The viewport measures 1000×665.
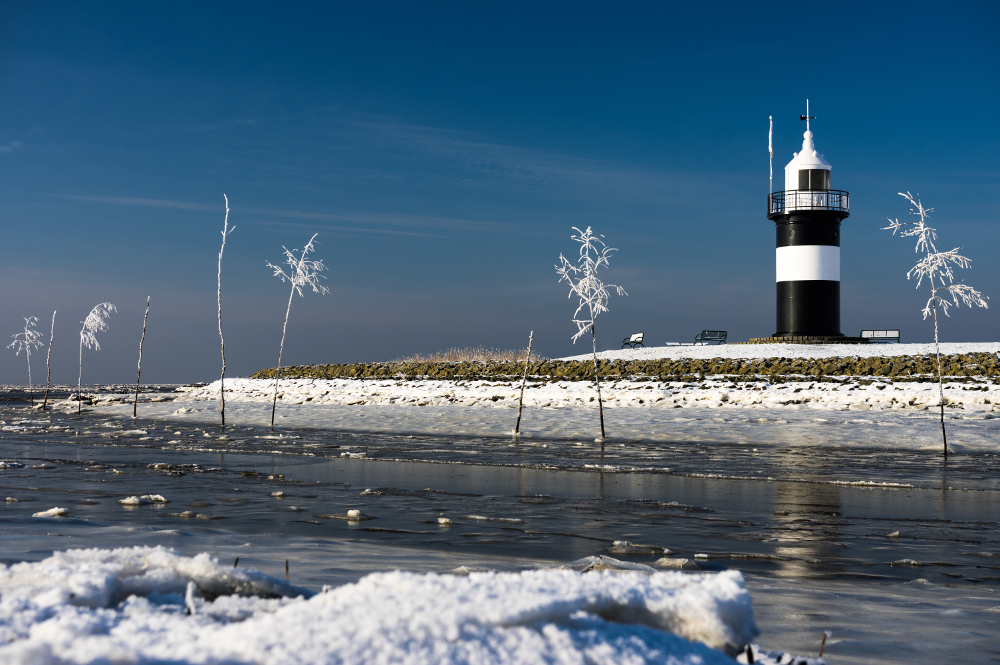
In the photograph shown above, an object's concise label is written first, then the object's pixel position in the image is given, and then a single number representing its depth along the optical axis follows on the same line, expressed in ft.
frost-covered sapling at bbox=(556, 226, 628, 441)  58.75
